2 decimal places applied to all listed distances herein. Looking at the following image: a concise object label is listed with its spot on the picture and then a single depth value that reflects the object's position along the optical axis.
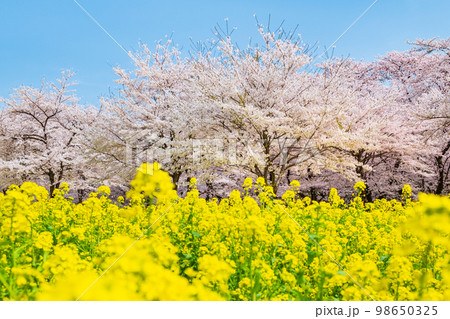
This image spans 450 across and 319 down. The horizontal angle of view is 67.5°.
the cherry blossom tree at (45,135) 16.00
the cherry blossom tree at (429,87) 11.69
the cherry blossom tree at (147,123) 11.77
